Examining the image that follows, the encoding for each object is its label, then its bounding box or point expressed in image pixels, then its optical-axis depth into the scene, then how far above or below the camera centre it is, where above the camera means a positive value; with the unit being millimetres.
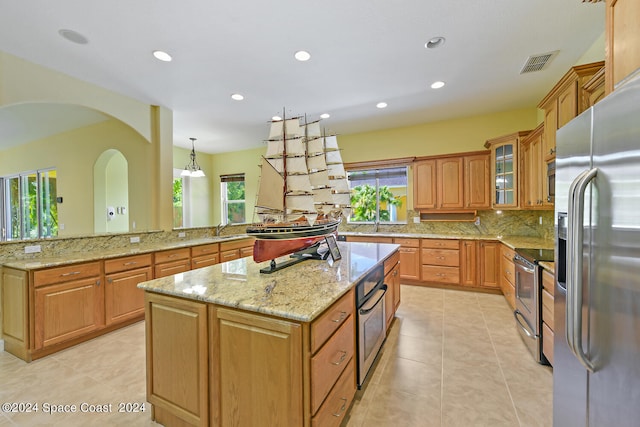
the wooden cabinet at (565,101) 2020 +956
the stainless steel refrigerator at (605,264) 750 -180
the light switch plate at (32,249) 2711 -377
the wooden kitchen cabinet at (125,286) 2875 -839
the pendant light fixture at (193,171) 4973 +791
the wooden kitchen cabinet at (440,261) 4242 -843
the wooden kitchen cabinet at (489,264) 4004 -845
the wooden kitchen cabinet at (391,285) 2586 -828
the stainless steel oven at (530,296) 2277 -835
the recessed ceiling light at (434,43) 2400 +1589
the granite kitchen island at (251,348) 1201 -717
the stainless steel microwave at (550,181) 2836 +320
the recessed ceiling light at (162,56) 2568 +1592
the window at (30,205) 5258 +183
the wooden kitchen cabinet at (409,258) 4477 -835
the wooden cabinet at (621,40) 999 +699
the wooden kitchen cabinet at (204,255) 3807 -660
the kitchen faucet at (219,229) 4918 -328
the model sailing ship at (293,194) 1887 +162
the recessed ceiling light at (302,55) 2582 +1590
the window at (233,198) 6934 +381
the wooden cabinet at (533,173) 3150 +490
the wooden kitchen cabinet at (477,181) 4293 +486
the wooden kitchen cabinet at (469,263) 4125 -847
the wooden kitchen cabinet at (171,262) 3338 -668
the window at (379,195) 5227 +336
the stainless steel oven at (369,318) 1797 -825
